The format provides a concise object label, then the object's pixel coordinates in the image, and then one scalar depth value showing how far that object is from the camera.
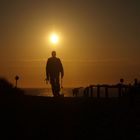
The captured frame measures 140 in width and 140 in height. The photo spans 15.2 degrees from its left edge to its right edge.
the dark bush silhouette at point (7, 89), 26.40
